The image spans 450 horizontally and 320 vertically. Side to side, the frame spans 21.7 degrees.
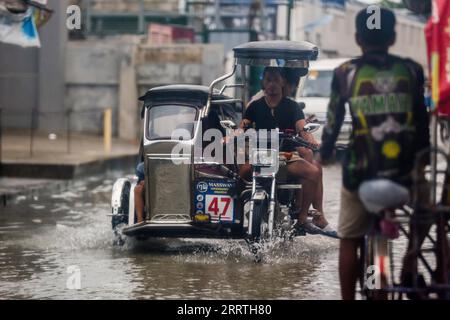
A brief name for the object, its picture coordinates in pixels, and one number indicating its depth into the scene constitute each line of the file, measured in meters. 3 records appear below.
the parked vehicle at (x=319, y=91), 26.30
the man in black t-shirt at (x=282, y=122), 11.73
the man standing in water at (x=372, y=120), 7.14
